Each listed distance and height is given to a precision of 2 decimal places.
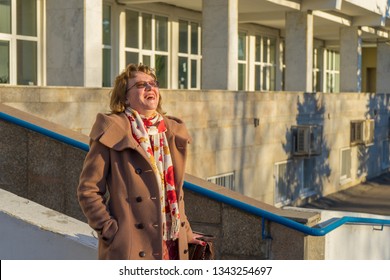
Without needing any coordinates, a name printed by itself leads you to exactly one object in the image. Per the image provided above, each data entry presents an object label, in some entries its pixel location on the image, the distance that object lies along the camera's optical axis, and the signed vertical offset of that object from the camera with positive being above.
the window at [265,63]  30.09 +1.20
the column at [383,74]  32.16 +0.83
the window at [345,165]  23.95 -2.21
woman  4.06 -0.44
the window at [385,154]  28.48 -2.21
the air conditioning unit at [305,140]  19.48 -1.18
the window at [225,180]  15.30 -1.73
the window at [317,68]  36.97 +1.26
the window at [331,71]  39.03 +1.18
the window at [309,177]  21.17 -2.28
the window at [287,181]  19.00 -2.21
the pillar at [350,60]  28.08 +1.23
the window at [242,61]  28.20 +1.19
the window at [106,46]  20.08 +1.23
